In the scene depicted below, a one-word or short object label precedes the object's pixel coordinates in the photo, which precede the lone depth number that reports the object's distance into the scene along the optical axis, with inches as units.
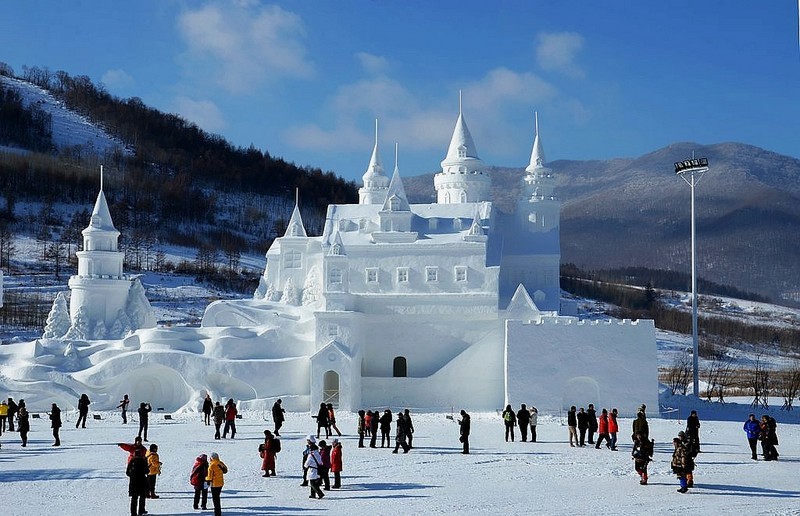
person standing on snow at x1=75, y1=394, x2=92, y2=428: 1328.7
